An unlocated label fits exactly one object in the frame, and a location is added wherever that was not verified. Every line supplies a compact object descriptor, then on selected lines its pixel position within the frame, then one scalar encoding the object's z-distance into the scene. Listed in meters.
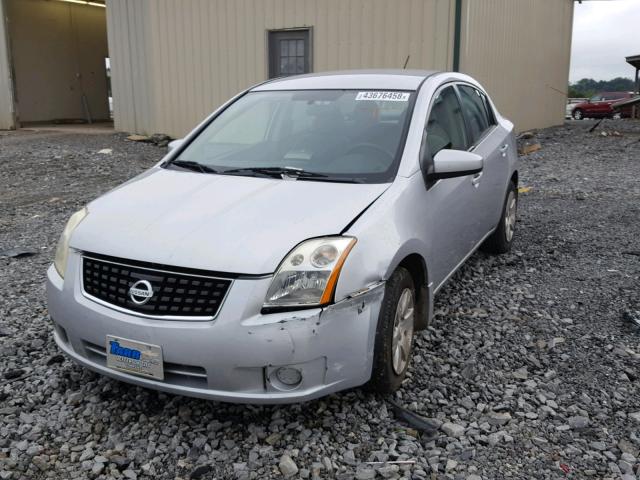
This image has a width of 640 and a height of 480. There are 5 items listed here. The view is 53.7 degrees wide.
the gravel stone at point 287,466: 2.65
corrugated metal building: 11.26
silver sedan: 2.63
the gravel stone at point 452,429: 2.94
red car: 31.57
